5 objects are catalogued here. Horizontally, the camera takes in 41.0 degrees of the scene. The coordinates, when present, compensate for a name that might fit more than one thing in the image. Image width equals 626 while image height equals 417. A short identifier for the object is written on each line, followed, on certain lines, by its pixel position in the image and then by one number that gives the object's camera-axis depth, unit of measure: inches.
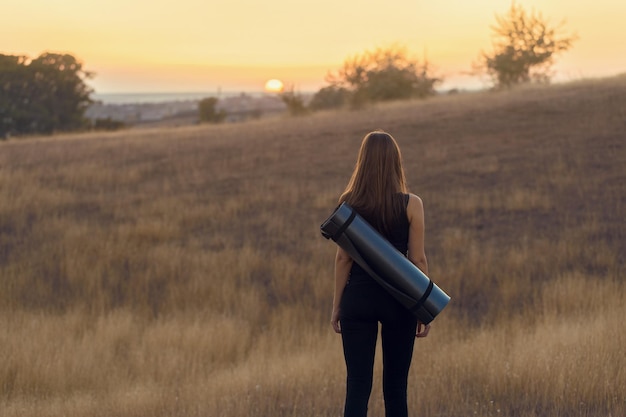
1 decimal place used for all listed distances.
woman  169.0
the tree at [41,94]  1847.9
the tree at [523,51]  1768.0
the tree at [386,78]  1765.5
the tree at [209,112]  2167.8
